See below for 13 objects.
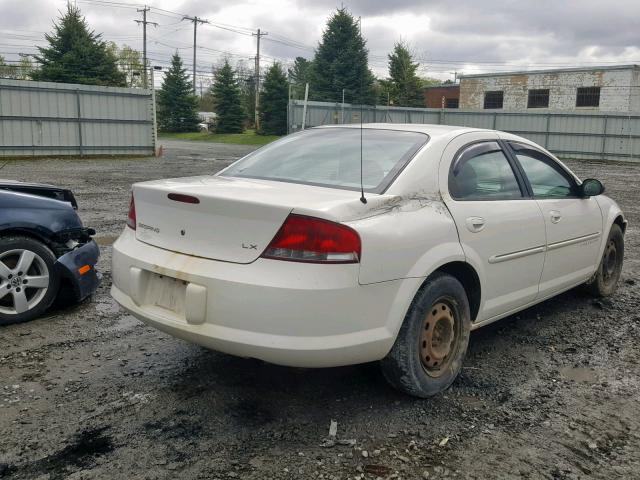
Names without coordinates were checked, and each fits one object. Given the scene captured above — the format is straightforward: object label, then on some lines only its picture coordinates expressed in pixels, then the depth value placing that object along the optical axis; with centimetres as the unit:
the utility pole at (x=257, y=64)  5819
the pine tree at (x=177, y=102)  5341
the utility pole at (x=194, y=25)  6850
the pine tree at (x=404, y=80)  4456
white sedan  287
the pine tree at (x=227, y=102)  5166
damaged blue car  444
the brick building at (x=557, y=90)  3328
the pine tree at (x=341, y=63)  4062
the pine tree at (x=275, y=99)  4534
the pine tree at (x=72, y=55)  3097
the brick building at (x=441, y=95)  4553
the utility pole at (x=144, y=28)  6800
